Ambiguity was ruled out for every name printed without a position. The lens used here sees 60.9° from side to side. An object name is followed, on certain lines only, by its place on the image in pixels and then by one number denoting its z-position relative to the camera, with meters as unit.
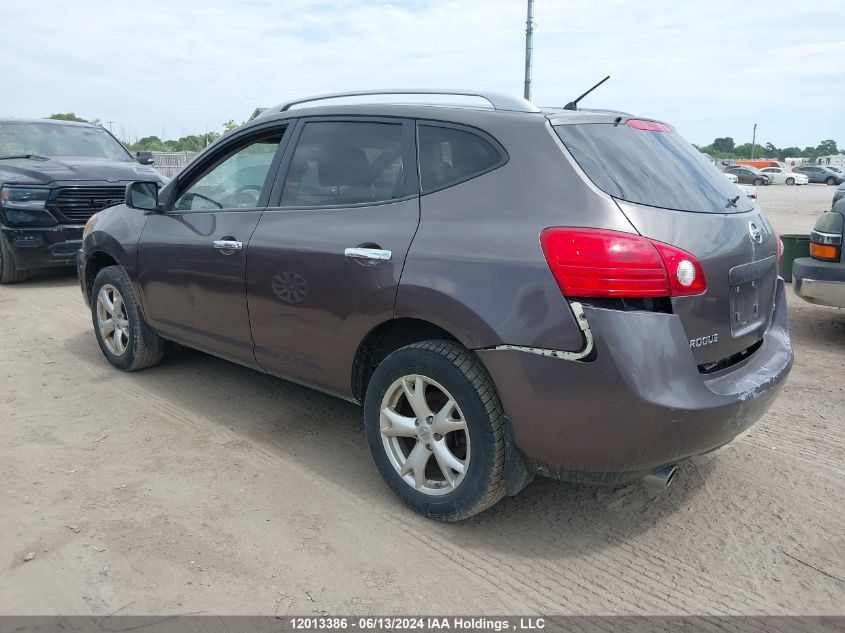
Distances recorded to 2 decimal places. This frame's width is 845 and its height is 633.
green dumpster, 7.68
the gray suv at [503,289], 2.59
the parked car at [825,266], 5.52
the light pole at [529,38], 14.06
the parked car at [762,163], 57.87
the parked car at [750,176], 49.16
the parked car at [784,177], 50.72
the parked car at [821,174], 51.44
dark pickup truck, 8.19
